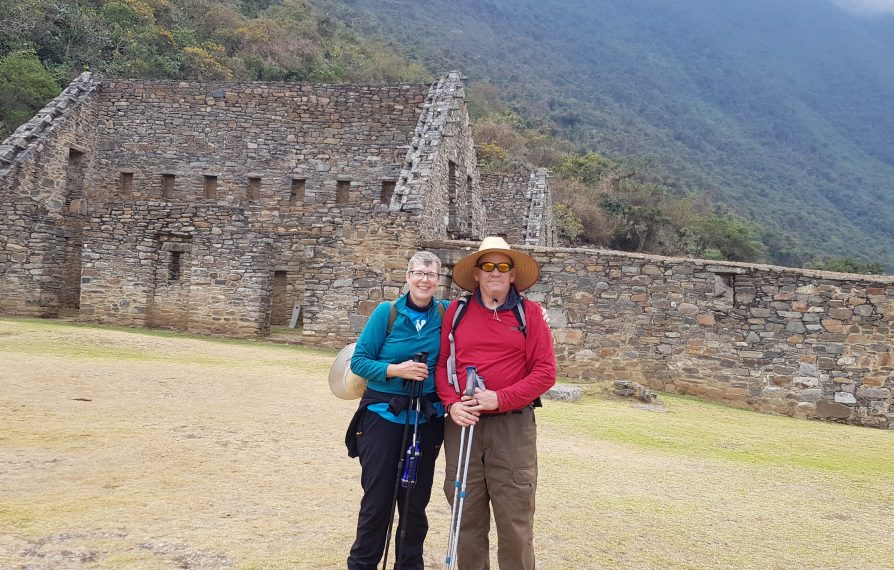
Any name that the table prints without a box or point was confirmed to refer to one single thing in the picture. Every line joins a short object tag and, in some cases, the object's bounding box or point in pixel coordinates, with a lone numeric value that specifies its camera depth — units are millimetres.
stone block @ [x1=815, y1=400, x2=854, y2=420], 10273
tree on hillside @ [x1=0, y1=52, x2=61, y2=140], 20062
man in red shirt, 3379
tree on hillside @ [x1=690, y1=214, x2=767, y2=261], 39500
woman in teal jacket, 3506
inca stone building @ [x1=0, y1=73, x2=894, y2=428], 10555
